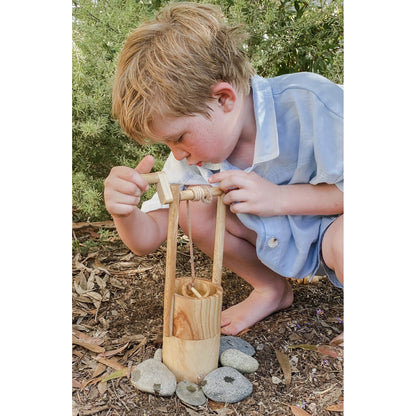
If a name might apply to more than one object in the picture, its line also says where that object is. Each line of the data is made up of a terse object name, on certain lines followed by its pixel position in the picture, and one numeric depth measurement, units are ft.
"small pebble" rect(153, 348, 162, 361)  2.83
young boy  2.58
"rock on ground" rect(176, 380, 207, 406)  2.59
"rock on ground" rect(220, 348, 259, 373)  2.82
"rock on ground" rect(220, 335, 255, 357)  3.00
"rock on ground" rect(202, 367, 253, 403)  2.61
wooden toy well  2.59
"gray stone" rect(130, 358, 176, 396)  2.61
